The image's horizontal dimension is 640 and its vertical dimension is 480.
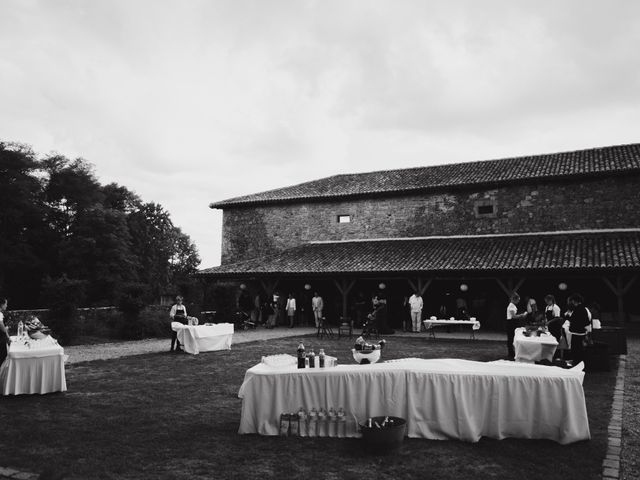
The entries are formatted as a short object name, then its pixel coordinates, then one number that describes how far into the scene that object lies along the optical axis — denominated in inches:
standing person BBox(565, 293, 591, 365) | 372.5
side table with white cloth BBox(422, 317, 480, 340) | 624.6
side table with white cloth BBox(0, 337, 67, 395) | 288.5
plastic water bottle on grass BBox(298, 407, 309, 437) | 212.1
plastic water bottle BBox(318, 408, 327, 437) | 211.3
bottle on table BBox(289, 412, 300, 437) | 213.2
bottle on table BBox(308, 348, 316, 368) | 226.4
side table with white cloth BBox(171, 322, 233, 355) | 493.7
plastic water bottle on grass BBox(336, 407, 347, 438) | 210.5
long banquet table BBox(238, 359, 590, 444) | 207.6
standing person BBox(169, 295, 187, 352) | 509.0
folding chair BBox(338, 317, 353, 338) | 635.5
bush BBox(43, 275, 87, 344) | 588.4
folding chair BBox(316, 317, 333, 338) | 655.1
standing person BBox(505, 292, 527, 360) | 433.7
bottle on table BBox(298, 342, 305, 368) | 227.1
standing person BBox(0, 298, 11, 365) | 283.7
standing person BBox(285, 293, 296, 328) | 860.0
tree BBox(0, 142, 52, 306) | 1170.0
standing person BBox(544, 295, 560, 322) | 414.6
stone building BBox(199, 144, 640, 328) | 745.6
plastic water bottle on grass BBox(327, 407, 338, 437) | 211.3
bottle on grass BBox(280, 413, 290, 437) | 212.5
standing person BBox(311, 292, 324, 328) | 829.2
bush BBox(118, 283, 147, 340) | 669.3
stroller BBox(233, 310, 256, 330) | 848.3
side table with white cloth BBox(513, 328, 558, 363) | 357.7
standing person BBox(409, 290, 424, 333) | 757.9
